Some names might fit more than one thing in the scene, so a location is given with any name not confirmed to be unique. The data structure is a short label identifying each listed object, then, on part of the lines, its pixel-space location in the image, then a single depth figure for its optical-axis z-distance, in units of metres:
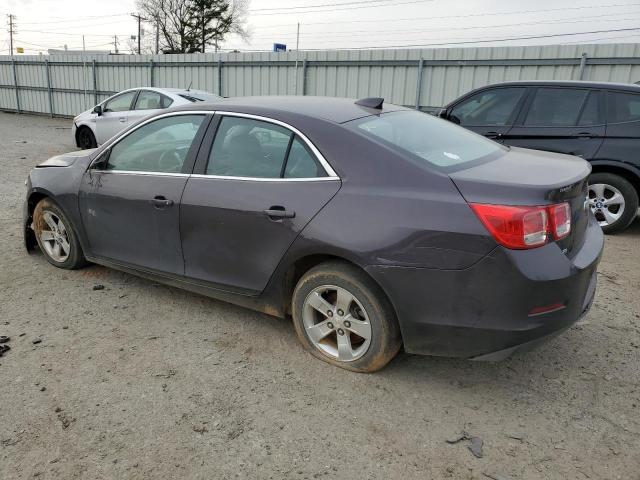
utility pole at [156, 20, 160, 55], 46.12
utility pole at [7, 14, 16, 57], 70.98
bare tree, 43.66
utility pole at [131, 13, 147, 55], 52.97
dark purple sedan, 2.43
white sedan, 10.65
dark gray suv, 5.66
